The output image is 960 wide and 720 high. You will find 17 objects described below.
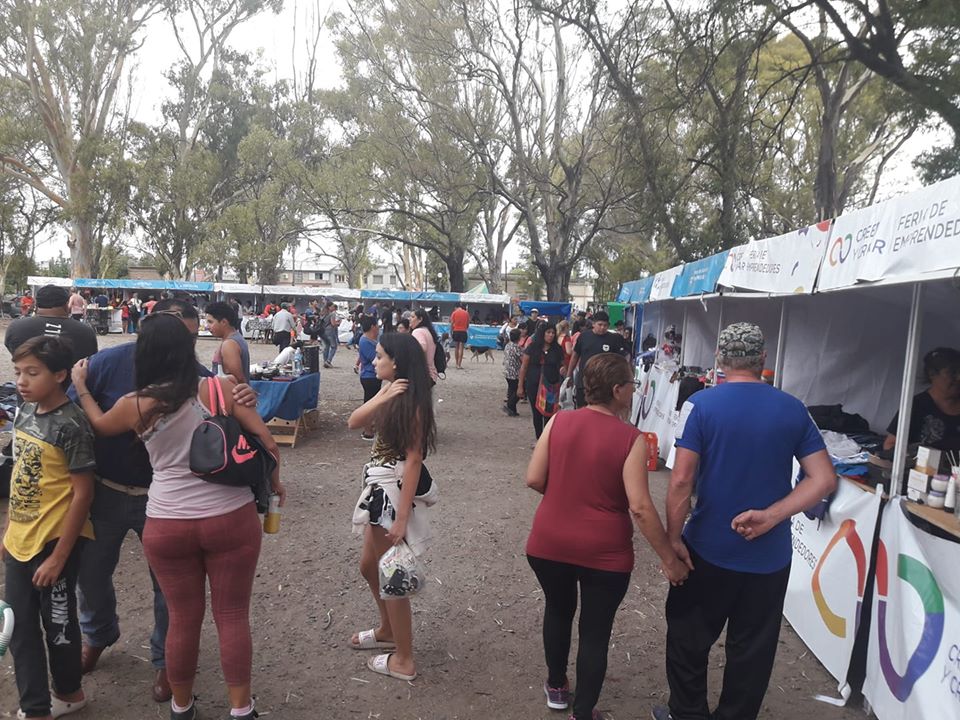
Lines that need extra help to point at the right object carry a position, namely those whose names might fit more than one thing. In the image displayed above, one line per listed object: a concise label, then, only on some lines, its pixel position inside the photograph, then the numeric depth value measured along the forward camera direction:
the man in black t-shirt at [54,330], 3.88
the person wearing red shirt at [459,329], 20.03
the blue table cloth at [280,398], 8.27
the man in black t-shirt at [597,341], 7.93
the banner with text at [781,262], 4.30
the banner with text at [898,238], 2.76
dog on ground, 23.23
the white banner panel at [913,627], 2.61
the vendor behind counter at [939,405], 3.69
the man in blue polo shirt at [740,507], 2.55
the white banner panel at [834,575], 3.32
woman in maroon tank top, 2.61
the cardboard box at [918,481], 3.11
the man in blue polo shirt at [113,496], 2.89
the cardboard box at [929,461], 3.13
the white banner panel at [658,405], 8.19
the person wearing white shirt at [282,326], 17.66
